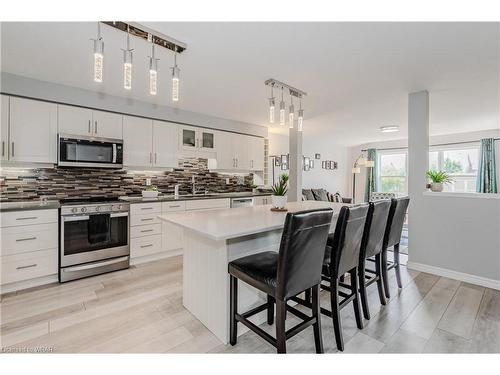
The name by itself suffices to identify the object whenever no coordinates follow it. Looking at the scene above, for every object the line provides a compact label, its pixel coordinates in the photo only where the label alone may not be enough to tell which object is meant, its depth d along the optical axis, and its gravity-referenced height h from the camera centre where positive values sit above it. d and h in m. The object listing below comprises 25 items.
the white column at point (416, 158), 3.19 +0.37
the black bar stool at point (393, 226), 2.41 -0.42
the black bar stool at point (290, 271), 1.37 -0.54
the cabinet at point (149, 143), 3.50 +0.61
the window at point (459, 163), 6.14 +0.60
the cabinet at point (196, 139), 4.04 +0.78
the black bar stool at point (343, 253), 1.68 -0.49
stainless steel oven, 2.76 -0.67
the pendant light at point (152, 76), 1.64 +0.73
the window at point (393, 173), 7.46 +0.41
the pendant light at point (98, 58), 1.42 +0.75
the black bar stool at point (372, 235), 2.01 -0.42
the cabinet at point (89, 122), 3.01 +0.79
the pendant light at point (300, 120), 2.66 +0.72
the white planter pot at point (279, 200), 2.45 -0.16
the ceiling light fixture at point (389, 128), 5.19 +1.25
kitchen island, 1.70 -0.55
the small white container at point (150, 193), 3.60 -0.14
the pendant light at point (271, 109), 2.38 +0.73
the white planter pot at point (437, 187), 3.18 -0.01
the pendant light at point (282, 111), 2.56 +0.77
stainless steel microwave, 2.95 +0.40
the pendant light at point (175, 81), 1.70 +0.72
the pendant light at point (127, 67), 1.52 +0.73
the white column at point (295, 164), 4.93 +0.42
